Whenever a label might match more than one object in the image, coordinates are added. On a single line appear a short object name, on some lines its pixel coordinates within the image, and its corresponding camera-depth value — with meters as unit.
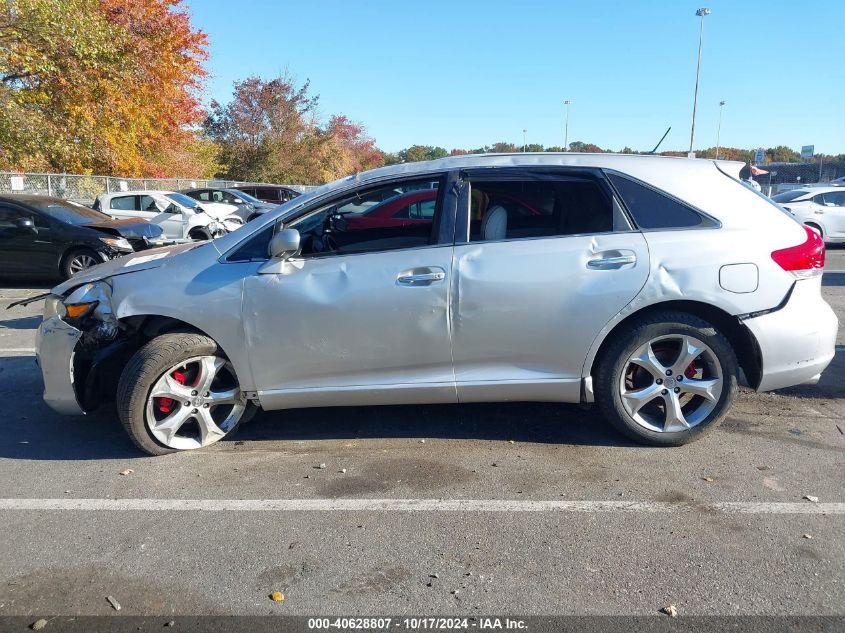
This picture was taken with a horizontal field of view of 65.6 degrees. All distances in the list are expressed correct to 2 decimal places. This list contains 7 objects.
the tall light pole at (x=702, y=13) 39.47
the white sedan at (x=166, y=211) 15.97
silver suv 3.87
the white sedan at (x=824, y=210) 15.86
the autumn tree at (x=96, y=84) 16.94
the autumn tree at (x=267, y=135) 40.66
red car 4.94
